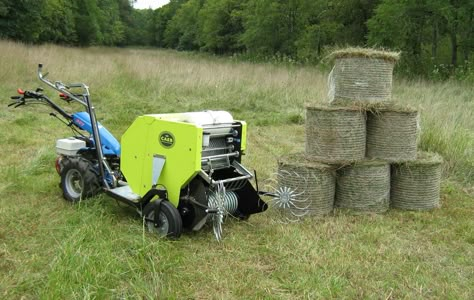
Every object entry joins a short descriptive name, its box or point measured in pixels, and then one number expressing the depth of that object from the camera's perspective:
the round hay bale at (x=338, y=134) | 4.59
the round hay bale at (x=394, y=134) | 4.74
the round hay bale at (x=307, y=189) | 4.48
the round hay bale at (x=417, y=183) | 4.75
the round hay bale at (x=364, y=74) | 4.75
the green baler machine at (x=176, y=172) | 3.69
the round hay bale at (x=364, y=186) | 4.60
